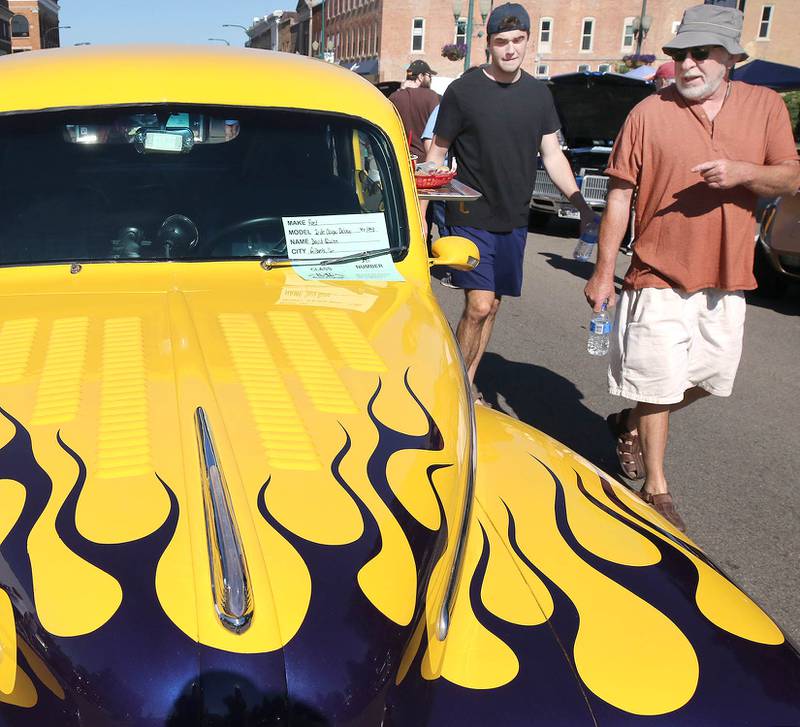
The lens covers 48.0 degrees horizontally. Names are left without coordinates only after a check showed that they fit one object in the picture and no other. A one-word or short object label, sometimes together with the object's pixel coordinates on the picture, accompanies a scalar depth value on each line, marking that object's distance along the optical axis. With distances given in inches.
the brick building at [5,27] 2947.8
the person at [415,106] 399.2
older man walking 142.0
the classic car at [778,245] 340.8
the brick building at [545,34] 2603.3
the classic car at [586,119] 553.3
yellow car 56.5
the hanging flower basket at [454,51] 1979.6
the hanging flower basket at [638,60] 1877.5
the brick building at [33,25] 3272.6
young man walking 191.0
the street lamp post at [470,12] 1143.6
